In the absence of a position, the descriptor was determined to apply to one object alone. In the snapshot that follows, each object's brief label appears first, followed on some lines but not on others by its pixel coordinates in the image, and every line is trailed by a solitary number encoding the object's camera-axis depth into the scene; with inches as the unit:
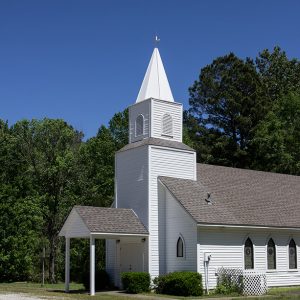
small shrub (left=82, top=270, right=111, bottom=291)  1364.4
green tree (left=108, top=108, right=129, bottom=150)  2105.1
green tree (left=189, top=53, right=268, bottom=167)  2674.7
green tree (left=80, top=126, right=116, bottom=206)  1962.4
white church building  1268.5
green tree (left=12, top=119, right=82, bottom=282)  1831.9
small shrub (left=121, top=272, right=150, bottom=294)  1239.5
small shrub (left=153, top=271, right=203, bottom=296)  1189.7
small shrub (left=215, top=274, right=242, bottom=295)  1243.8
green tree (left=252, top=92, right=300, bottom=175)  2332.7
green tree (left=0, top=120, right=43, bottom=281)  1689.2
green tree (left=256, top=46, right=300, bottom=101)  3056.1
